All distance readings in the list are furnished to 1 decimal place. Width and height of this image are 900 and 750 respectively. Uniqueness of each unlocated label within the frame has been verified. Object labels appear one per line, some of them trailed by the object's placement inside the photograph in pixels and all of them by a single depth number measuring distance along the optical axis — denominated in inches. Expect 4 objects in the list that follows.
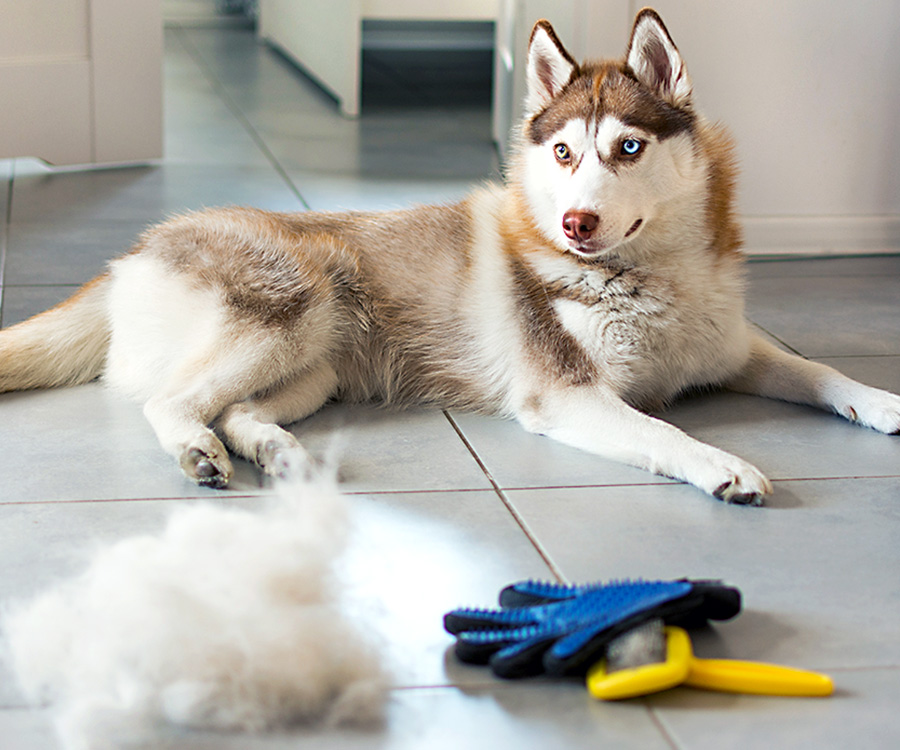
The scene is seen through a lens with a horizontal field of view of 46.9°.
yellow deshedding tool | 54.0
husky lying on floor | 85.4
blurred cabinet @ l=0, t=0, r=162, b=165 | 182.4
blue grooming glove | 54.9
